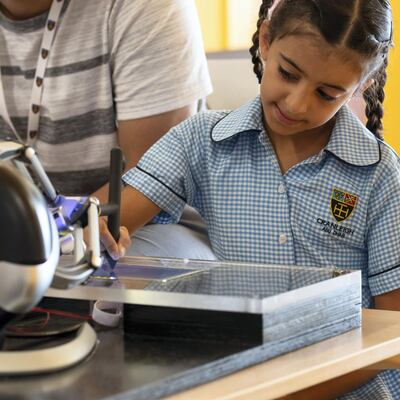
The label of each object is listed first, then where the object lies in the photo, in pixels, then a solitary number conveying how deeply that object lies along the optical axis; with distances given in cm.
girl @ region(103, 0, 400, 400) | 169
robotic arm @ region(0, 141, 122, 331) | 120
